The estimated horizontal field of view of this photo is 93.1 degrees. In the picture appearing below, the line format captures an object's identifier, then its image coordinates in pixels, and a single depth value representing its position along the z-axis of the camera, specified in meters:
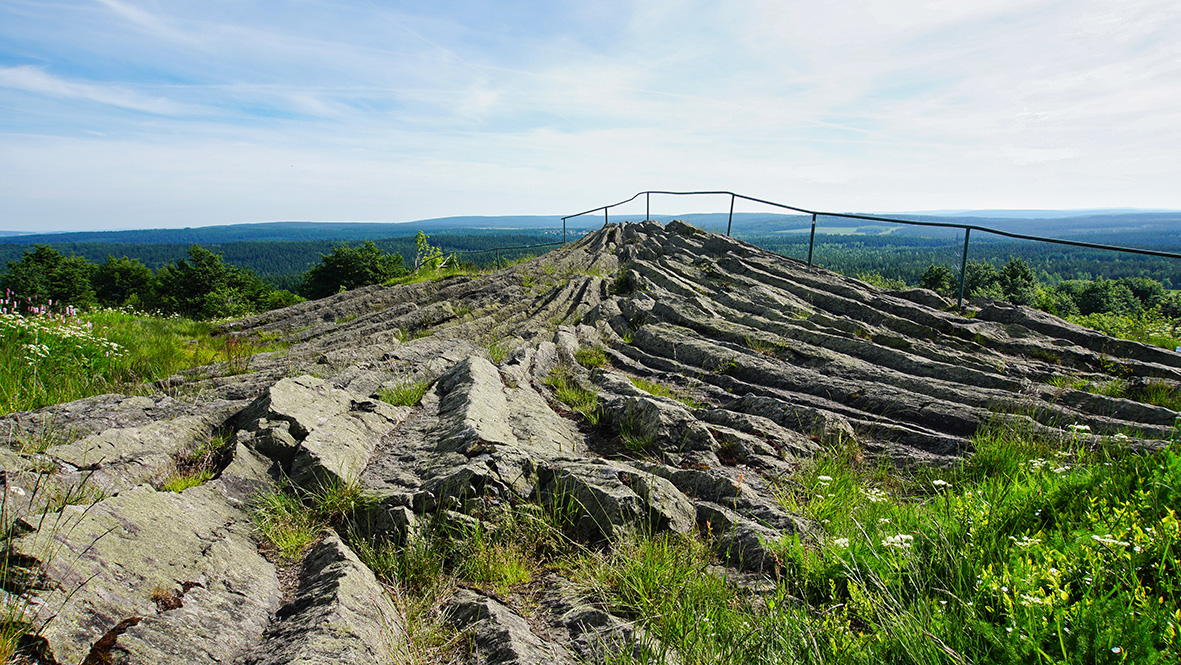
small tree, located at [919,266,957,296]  48.94
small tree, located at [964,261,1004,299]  48.03
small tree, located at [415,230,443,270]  23.12
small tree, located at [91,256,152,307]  75.00
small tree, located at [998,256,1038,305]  46.16
